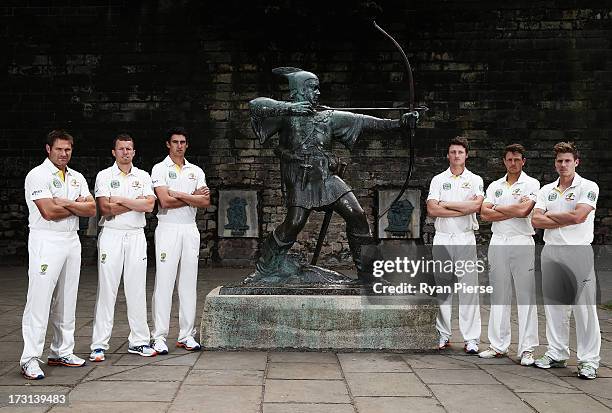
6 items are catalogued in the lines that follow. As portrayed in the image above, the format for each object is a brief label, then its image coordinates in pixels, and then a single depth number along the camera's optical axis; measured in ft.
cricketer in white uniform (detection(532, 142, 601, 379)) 13.65
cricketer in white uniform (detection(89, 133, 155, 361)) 14.89
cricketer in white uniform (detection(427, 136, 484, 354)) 16.03
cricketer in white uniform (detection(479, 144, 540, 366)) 15.01
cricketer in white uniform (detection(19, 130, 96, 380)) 13.19
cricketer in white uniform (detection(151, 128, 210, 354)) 15.87
